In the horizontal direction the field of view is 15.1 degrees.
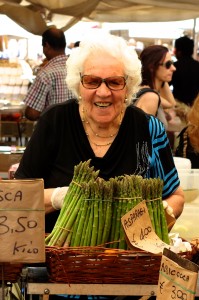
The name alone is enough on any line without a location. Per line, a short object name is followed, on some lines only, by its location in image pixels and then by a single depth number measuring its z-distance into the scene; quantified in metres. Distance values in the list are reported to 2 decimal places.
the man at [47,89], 6.21
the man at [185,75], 8.99
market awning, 6.90
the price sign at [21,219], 2.12
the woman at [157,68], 5.81
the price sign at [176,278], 1.84
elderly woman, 3.06
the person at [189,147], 4.50
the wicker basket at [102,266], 2.29
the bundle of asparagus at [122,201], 2.45
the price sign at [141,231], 2.30
